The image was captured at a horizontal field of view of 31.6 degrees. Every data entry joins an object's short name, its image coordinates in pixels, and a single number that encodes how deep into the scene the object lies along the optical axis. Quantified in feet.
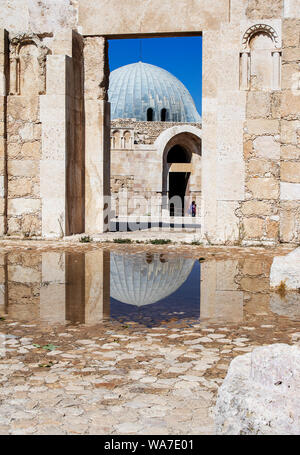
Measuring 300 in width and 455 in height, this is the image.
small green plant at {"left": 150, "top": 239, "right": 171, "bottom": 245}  29.96
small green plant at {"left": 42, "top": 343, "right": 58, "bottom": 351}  11.50
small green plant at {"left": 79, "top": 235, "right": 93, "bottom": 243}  29.99
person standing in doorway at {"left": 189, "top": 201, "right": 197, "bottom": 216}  76.97
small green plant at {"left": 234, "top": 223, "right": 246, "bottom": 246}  29.61
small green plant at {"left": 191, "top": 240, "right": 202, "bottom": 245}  29.69
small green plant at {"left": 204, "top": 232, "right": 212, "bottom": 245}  29.98
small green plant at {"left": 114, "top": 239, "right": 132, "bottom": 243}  30.14
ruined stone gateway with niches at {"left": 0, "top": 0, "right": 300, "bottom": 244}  29.12
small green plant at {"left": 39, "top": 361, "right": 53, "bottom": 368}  10.38
